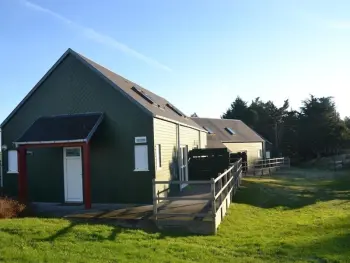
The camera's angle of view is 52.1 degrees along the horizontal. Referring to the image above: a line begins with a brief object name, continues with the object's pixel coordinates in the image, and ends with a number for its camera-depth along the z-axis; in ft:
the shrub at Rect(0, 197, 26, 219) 37.91
